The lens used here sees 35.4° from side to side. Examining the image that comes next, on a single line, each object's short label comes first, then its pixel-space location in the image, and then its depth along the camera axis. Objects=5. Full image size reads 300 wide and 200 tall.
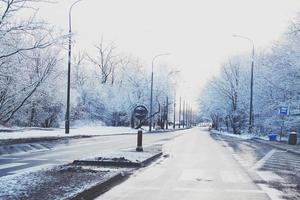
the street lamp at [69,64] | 34.12
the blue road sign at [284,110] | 34.53
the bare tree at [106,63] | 90.81
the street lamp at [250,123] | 49.72
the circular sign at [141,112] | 21.14
